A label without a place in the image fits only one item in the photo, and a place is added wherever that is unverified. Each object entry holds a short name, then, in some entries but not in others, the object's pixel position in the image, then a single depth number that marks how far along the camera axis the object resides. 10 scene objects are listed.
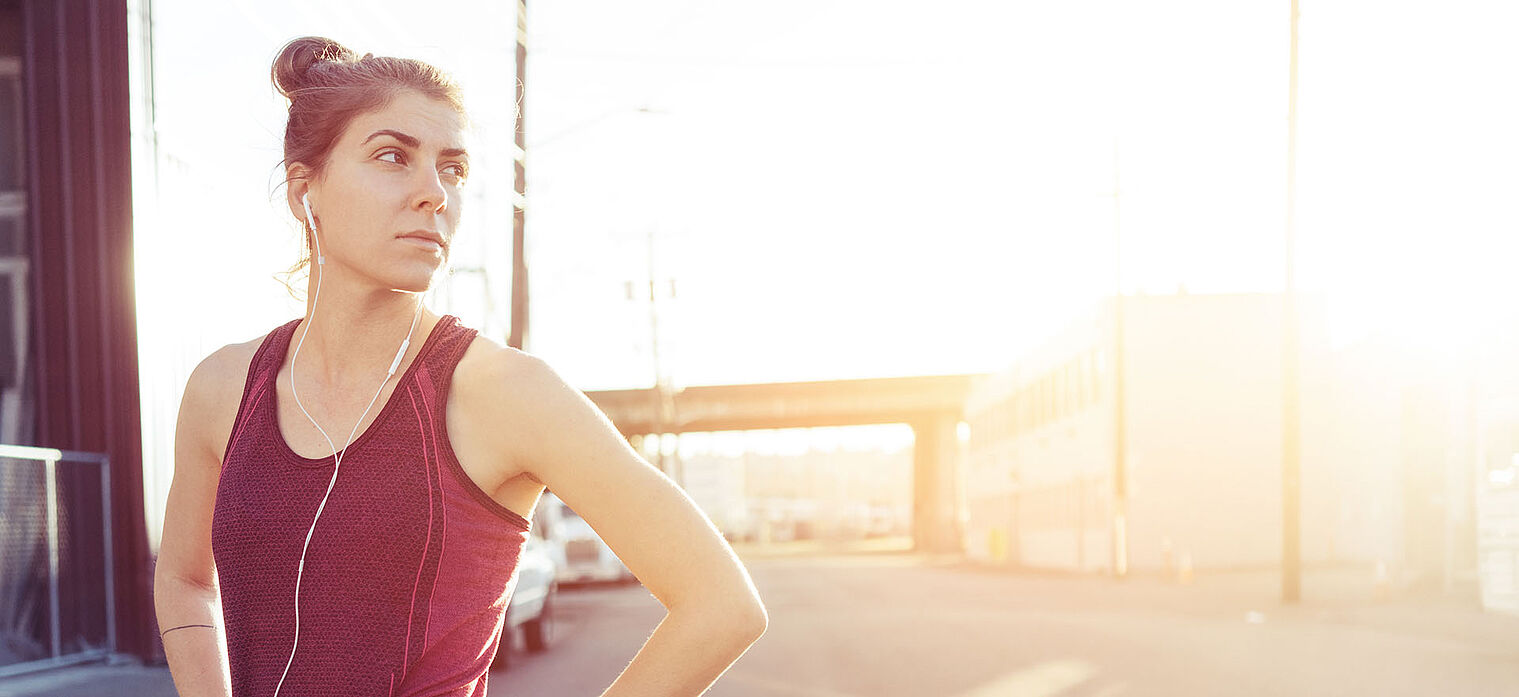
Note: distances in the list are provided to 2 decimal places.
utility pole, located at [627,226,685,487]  62.31
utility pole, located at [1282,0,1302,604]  24.47
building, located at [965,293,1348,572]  41.16
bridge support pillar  90.56
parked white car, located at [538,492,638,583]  41.02
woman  1.97
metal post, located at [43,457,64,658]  12.05
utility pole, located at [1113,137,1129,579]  37.56
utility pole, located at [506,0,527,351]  18.75
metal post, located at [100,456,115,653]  12.92
